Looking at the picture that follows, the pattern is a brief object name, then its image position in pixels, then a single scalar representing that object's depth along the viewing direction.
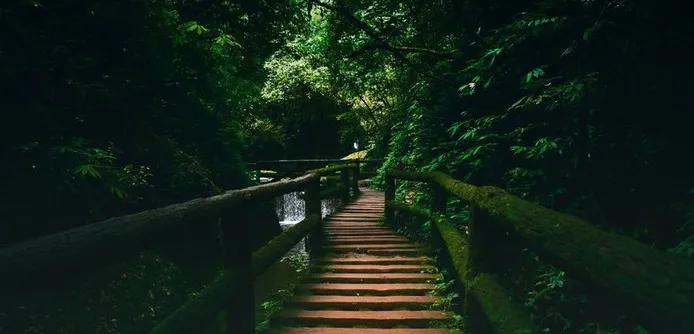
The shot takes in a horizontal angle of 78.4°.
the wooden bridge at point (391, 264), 1.04
